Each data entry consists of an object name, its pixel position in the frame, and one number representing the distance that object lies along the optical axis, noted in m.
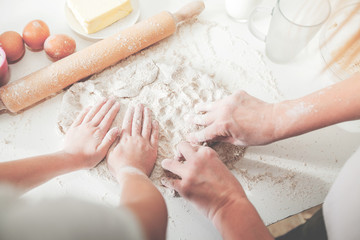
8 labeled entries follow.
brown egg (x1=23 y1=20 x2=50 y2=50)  0.91
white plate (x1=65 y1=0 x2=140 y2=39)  0.97
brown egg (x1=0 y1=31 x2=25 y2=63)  0.89
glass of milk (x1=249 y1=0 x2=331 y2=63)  0.86
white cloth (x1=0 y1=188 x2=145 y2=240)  0.36
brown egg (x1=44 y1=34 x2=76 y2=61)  0.90
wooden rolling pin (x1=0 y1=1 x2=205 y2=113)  0.85
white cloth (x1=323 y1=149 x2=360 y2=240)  0.64
